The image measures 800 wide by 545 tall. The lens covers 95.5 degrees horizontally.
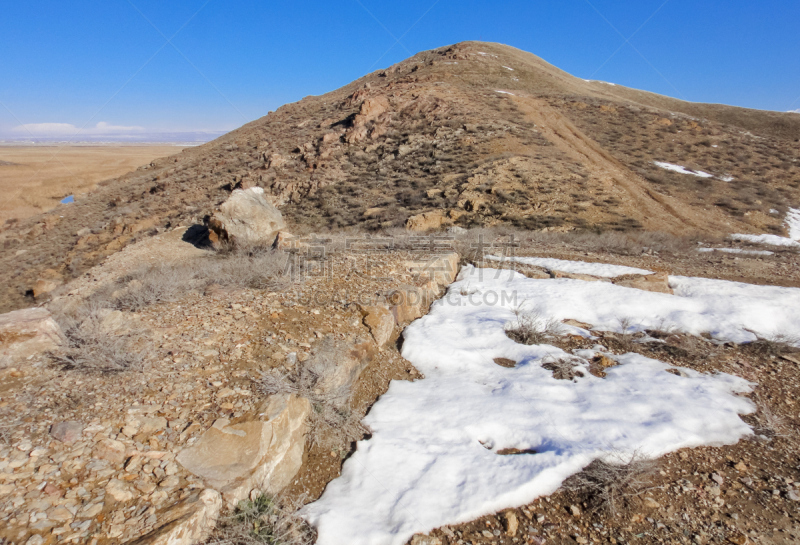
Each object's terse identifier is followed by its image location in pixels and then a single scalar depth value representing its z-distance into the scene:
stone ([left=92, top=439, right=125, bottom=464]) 2.35
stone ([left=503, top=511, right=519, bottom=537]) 2.35
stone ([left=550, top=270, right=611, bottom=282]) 6.42
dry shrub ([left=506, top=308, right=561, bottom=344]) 4.64
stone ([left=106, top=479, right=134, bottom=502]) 2.14
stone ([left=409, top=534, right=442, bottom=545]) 2.25
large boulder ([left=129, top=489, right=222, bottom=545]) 1.96
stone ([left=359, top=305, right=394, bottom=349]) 4.40
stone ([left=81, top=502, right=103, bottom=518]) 2.01
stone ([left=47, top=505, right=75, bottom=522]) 1.96
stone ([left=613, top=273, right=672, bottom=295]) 6.03
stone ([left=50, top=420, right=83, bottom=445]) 2.40
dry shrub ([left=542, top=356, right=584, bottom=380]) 3.92
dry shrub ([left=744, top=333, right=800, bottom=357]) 4.37
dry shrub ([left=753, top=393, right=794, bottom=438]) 3.19
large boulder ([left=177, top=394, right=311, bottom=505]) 2.43
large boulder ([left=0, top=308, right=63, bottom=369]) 3.12
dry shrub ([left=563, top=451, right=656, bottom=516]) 2.52
